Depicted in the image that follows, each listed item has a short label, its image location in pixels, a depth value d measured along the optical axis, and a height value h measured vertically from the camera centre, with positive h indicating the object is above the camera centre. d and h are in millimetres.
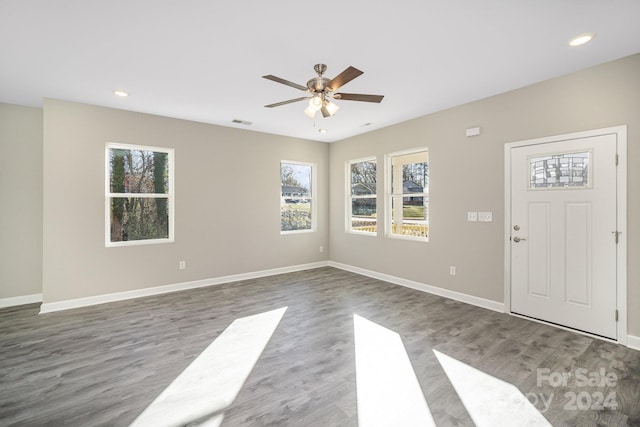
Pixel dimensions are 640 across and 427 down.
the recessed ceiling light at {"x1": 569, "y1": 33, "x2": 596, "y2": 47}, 2381 +1462
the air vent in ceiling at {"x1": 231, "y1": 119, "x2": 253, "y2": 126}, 4731 +1519
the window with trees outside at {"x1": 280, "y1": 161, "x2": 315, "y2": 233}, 5922 +325
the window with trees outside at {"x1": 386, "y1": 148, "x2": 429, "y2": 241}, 4680 +294
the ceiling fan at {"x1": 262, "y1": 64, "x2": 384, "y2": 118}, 2646 +1102
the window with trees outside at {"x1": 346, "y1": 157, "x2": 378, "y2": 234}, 5582 +312
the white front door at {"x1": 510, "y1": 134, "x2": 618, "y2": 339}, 2889 -227
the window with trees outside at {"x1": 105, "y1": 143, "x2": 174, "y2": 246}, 4223 +271
